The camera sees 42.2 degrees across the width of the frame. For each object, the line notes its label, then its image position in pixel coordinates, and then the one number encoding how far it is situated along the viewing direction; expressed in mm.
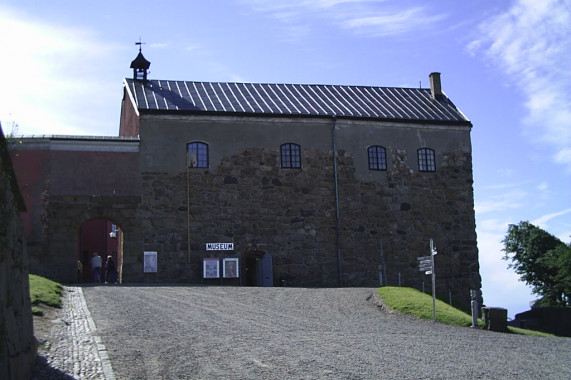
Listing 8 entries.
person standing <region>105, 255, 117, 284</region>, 28750
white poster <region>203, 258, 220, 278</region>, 29016
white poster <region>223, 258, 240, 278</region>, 29297
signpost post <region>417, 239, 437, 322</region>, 20541
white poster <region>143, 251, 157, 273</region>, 28609
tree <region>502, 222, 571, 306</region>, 39188
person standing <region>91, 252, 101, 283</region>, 29531
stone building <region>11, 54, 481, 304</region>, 28734
